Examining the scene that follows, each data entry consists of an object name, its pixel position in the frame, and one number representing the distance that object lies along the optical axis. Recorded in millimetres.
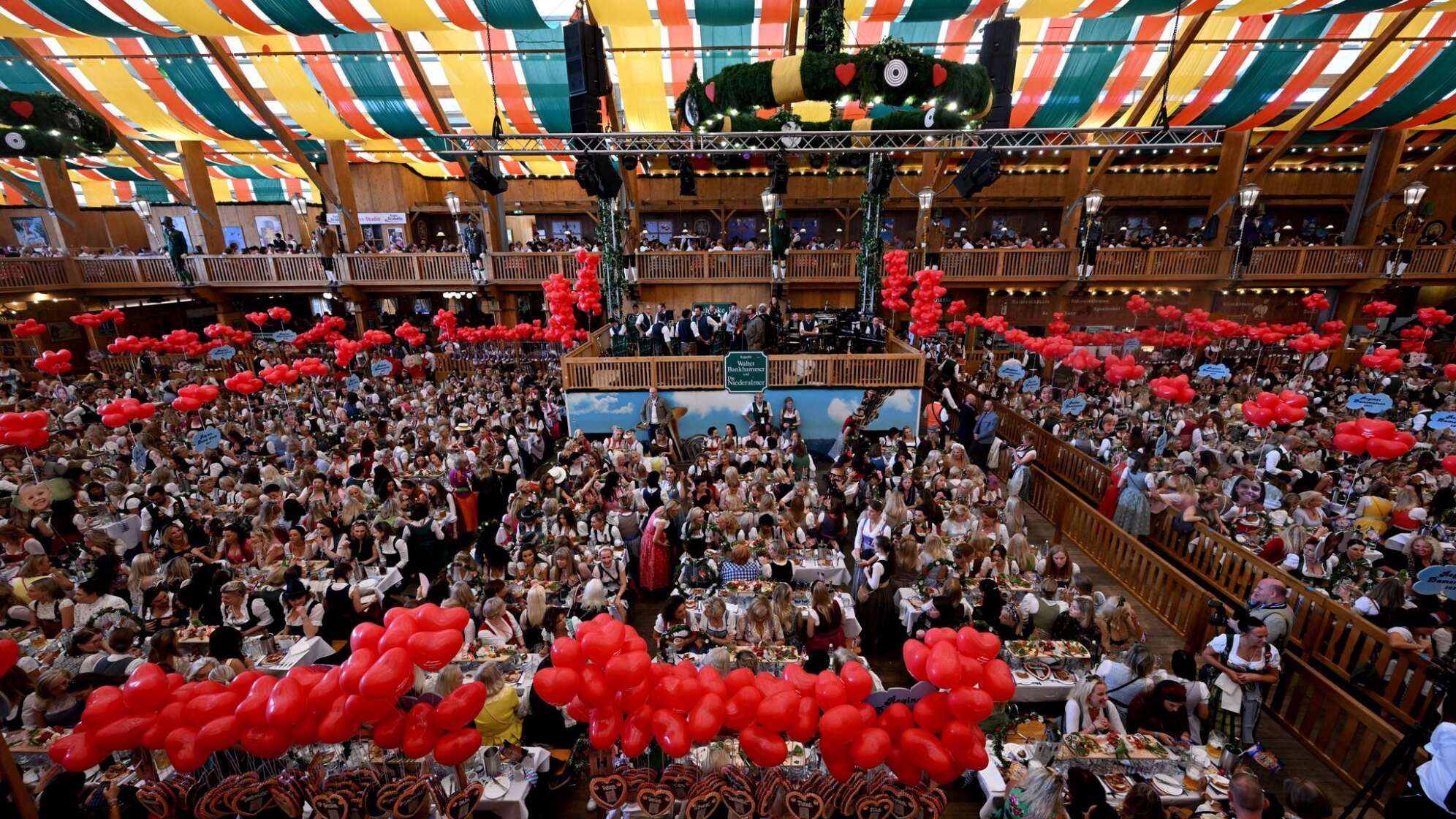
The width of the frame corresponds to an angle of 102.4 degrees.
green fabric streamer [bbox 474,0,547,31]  10594
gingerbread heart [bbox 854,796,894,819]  3541
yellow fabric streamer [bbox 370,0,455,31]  10172
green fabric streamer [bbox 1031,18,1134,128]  13383
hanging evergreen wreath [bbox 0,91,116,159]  7957
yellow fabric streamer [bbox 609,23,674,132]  14477
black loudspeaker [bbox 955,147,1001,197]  9133
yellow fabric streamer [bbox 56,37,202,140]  13172
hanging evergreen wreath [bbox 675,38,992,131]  6035
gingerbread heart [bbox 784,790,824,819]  3531
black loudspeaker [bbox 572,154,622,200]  9188
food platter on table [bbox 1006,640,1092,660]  5227
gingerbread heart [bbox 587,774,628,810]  3576
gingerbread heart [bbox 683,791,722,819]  3486
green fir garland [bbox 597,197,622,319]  14008
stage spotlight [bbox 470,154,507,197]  10852
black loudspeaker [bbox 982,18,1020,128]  7379
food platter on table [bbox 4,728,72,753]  4180
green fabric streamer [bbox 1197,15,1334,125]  12922
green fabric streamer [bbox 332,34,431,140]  13586
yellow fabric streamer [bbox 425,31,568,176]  13906
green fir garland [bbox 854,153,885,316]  14664
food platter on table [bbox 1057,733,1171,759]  4141
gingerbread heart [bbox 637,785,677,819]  3479
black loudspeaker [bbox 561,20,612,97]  7969
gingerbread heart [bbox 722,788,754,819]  3543
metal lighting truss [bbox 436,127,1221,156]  8359
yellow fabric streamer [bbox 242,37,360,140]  13648
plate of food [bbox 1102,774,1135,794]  3963
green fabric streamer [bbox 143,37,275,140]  13258
